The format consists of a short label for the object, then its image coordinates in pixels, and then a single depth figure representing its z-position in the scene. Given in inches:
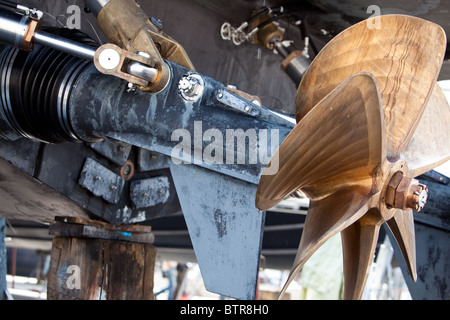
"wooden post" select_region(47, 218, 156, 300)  119.1
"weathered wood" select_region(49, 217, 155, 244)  121.7
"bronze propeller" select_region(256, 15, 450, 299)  65.6
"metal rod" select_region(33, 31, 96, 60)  83.2
